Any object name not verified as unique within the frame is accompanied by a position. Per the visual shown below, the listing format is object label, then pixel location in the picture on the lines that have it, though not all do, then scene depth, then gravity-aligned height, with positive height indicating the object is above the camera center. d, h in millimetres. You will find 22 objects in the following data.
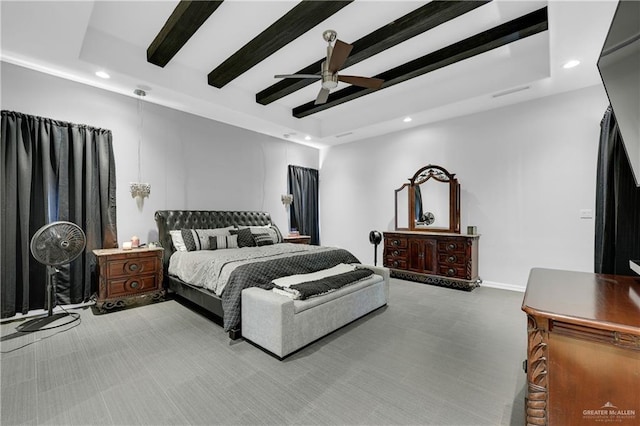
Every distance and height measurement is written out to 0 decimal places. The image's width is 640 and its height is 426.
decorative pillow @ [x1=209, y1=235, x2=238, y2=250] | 4141 -392
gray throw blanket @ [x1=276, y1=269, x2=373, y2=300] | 2615 -715
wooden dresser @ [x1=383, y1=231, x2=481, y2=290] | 4359 -760
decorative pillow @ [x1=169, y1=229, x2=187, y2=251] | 4094 -347
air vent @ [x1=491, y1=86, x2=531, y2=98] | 3758 +1708
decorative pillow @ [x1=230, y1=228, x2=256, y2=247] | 4449 -349
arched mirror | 4805 +226
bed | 2445 -716
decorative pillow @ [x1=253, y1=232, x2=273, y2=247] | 4562 -391
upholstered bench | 2322 -949
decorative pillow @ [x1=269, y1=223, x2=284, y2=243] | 5059 -364
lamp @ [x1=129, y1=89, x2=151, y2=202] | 3984 +486
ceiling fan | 2527 +1512
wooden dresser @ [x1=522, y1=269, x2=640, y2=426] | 1074 -624
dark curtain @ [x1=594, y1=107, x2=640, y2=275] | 1978 +9
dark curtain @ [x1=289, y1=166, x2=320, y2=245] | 6488 +342
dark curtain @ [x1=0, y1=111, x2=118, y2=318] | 3100 +279
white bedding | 3014 -535
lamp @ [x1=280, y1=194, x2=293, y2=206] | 6143 +370
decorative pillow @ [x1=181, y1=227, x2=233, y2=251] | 4016 -319
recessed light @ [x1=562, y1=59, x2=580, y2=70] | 3053 +1678
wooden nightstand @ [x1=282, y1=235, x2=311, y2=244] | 5743 -510
